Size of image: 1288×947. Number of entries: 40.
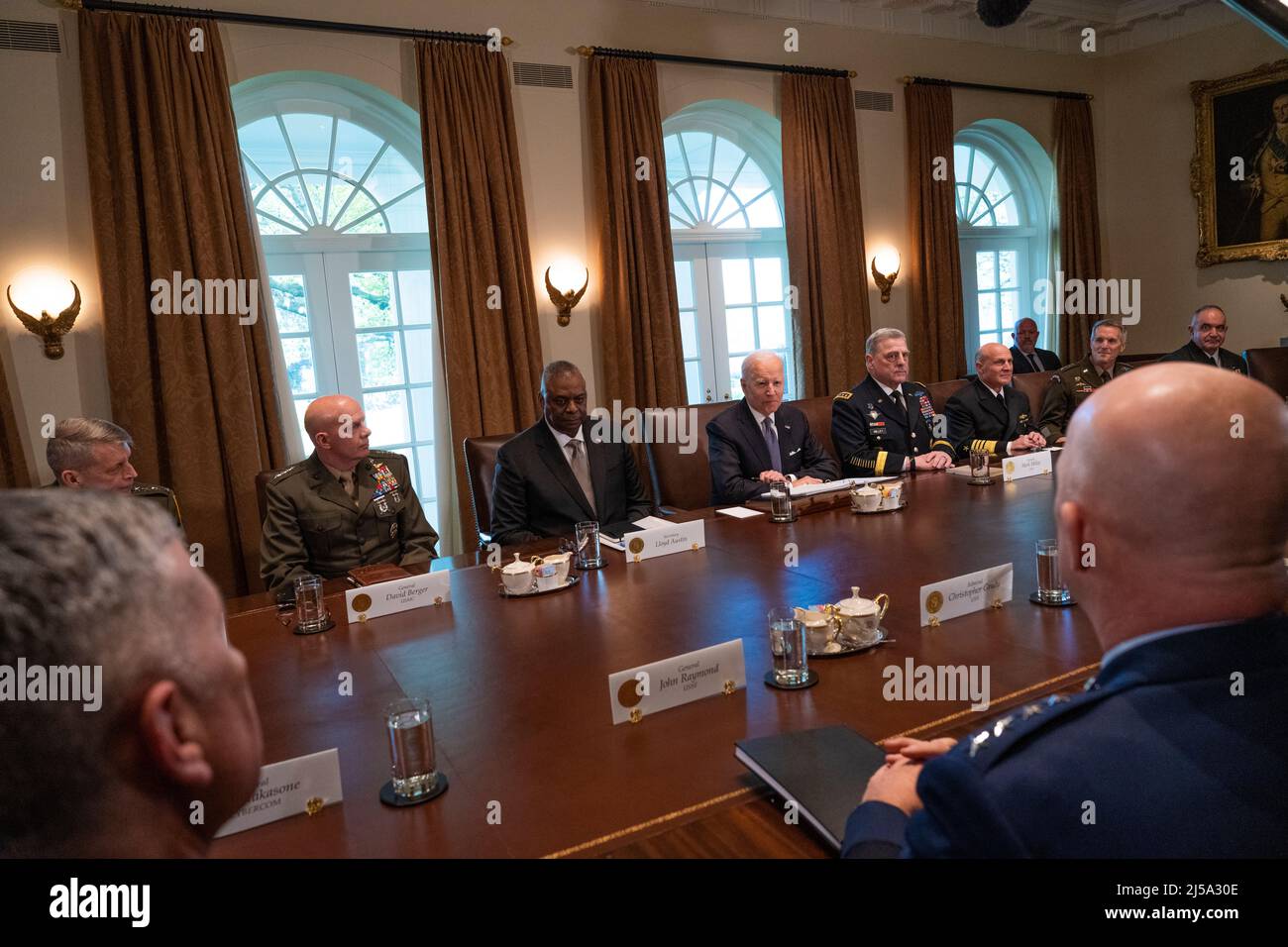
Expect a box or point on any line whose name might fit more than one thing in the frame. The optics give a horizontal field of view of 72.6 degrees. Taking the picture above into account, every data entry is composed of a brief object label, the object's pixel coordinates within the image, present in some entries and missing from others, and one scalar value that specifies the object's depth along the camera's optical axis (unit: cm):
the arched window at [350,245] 483
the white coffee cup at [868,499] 288
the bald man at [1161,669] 72
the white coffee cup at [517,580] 221
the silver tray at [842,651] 164
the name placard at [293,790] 116
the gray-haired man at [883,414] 430
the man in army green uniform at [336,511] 295
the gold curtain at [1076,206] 745
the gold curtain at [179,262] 409
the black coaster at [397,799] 120
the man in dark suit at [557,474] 348
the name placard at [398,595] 209
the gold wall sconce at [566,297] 521
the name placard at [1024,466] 339
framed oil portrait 670
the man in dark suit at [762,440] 379
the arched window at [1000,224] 731
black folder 107
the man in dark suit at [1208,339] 555
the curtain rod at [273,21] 400
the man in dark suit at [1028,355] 696
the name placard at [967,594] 176
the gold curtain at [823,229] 602
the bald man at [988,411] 456
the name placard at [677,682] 141
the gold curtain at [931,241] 654
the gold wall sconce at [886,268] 643
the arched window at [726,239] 603
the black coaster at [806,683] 149
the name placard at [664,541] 251
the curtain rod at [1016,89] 651
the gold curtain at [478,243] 483
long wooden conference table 113
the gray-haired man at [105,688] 53
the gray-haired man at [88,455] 295
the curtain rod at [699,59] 524
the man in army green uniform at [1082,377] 507
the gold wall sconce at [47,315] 398
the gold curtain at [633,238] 528
